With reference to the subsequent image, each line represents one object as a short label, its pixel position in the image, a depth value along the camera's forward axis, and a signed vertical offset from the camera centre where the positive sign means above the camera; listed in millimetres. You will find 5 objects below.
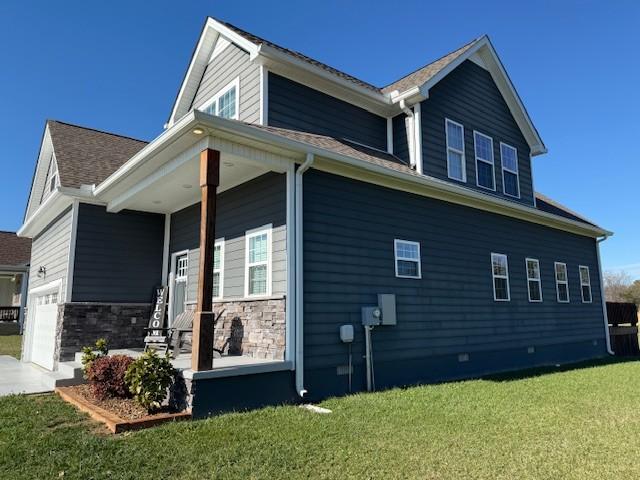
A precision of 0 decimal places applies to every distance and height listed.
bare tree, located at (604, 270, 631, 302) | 42028 +3756
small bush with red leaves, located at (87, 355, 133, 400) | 5900 -770
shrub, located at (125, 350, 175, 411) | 5242 -702
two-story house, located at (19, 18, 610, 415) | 6512 +1671
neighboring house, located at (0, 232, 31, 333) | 21375 +2326
